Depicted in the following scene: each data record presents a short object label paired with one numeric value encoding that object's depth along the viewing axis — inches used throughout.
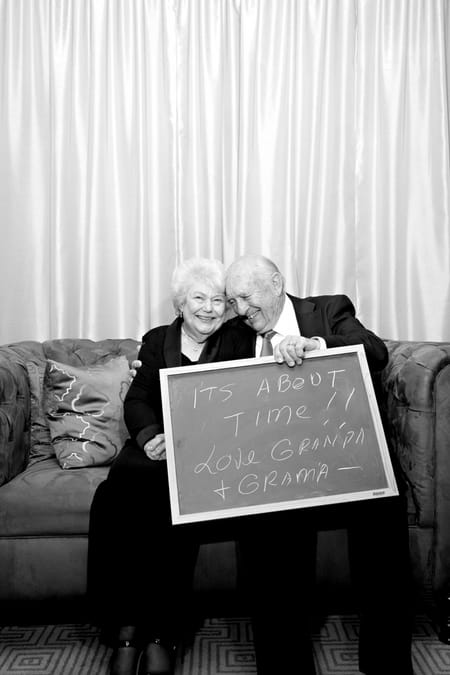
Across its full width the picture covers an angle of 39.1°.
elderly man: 56.3
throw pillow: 79.0
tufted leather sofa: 65.6
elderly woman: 58.5
